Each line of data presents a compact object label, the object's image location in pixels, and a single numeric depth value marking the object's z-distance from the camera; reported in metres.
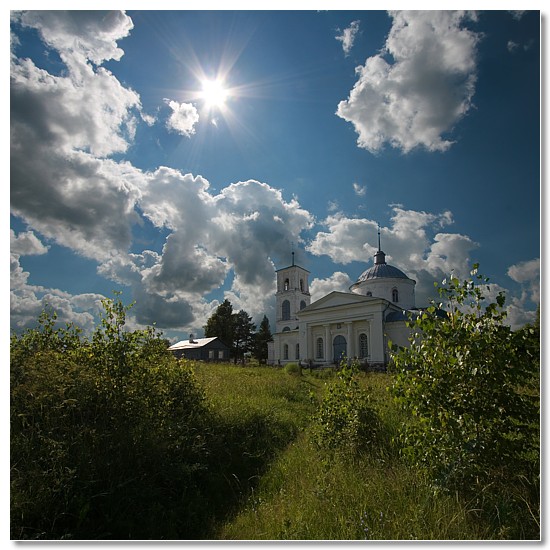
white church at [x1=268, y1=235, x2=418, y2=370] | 28.06
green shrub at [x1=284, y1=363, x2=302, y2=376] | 16.06
